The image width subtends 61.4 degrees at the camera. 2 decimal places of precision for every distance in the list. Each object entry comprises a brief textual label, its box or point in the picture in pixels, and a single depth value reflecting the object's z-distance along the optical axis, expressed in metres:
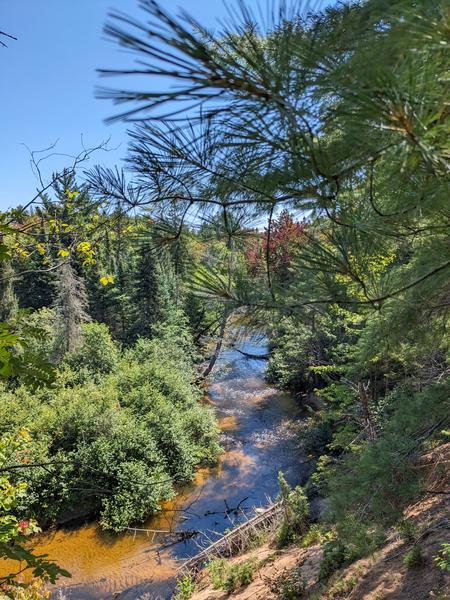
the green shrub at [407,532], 4.55
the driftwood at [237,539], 6.48
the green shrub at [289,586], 4.63
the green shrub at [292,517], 6.31
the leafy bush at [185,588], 5.66
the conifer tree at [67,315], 13.22
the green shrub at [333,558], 4.82
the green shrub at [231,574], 5.44
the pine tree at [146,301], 15.98
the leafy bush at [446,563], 2.68
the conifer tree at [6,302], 17.50
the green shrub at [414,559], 4.06
